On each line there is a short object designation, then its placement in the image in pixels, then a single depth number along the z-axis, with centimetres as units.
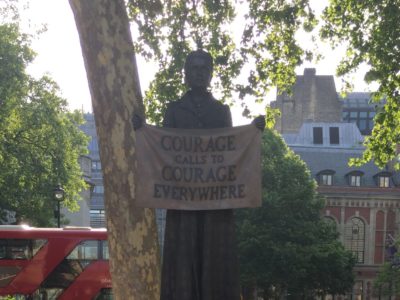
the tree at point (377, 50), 1192
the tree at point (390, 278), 3531
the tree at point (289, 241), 3073
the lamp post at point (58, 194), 1966
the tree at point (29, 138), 2386
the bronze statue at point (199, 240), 518
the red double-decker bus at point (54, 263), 1809
